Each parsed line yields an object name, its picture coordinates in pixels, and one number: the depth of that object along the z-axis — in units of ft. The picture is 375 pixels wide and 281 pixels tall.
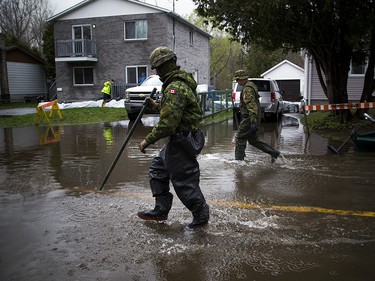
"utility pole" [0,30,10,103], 99.55
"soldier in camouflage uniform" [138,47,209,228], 12.89
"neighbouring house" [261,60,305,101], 133.90
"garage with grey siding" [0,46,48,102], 106.11
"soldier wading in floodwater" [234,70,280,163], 23.43
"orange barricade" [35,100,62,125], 48.79
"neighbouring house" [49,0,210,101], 86.17
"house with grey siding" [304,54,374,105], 66.18
